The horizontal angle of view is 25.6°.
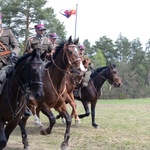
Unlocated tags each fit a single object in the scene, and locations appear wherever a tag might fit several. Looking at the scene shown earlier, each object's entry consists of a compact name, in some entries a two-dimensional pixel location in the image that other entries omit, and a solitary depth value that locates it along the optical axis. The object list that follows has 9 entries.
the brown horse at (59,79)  8.58
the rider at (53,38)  11.38
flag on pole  17.69
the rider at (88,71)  12.51
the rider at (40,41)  9.51
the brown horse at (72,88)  10.64
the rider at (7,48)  6.98
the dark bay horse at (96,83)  12.66
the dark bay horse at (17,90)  5.62
